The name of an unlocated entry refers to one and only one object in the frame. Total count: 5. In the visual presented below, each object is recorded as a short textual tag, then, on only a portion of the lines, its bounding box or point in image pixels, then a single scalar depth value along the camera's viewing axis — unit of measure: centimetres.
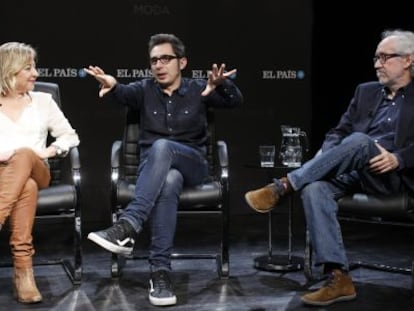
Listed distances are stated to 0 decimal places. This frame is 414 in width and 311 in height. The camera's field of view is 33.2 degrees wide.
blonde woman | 317
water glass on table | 387
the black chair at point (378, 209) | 327
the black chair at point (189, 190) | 347
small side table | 376
